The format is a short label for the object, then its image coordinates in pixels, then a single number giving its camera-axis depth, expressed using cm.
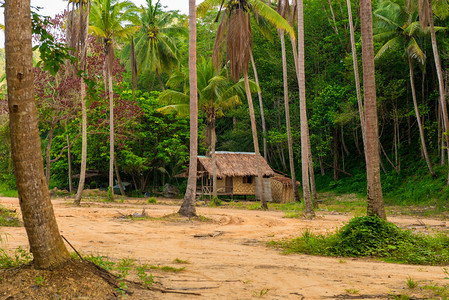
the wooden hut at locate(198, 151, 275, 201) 2755
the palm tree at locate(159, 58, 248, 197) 2408
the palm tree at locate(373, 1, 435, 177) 2351
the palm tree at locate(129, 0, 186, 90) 3228
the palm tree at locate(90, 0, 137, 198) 2102
